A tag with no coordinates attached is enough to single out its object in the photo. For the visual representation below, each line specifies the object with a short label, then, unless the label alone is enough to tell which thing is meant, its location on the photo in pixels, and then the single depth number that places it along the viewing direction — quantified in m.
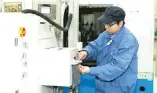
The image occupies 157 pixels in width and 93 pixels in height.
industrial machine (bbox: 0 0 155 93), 2.02
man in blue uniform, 2.30
